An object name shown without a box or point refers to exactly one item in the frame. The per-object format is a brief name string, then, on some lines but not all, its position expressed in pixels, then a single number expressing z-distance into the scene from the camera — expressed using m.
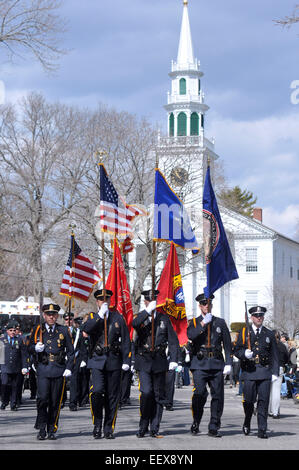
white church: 65.69
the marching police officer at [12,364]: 18.75
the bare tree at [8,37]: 18.86
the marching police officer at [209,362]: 12.41
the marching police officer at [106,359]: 12.05
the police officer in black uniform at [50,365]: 12.21
